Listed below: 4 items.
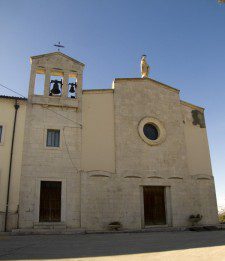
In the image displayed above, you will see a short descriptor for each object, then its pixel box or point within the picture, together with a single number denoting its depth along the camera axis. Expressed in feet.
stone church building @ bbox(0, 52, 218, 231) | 53.78
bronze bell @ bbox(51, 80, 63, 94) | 61.82
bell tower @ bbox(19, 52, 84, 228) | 53.21
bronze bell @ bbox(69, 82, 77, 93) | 63.77
